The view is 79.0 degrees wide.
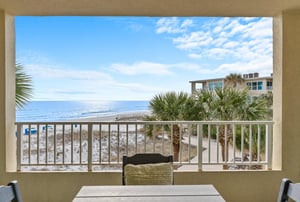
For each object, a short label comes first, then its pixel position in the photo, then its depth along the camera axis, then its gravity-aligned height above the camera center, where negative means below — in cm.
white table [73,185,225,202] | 116 -63
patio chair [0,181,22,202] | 95 -50
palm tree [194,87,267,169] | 309 -11
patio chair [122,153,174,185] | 158 -61
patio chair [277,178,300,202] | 95 -49
